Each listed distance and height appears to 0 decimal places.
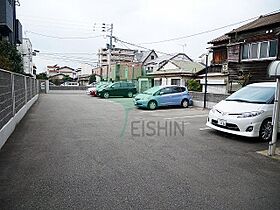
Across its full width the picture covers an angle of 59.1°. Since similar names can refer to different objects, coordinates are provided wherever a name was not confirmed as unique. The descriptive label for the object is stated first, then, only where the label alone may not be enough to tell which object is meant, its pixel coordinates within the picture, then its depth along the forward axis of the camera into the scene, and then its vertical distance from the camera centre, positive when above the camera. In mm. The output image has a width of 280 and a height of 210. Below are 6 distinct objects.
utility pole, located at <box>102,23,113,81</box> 35188 +7184
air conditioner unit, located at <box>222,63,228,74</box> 18644 +1749
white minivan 6449 -619
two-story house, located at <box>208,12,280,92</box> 15227 +2690
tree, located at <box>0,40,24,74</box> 13031 +1850
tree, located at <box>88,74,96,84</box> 56731 +2348
